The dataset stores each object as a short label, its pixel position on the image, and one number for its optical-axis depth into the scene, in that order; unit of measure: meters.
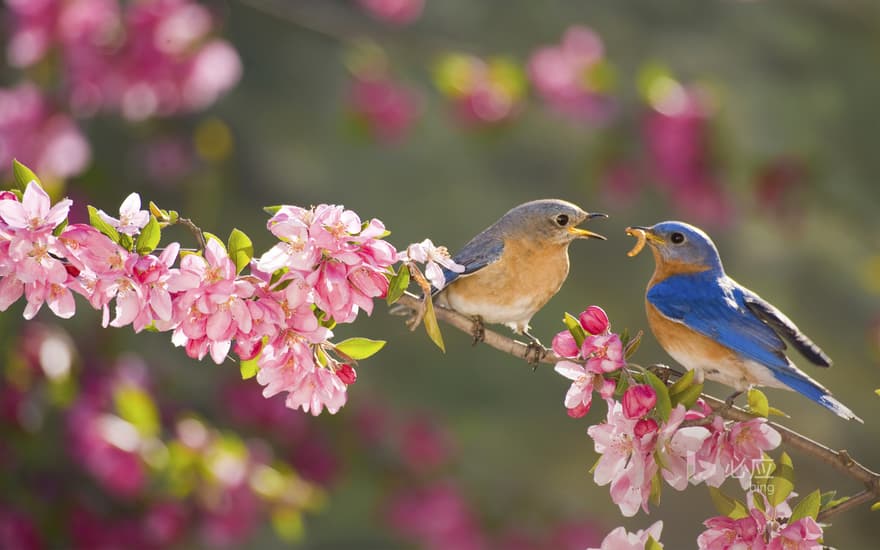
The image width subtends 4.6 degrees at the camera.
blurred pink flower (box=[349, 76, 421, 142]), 6.91
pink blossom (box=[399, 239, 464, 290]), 4.72
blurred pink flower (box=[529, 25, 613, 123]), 6.66
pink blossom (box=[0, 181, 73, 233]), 4.70
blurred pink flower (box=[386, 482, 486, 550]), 7.01
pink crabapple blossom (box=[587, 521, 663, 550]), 4.74
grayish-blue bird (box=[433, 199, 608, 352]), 4.88
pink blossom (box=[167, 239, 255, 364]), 4.70
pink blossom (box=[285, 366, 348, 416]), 4.73
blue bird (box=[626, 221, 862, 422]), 4.77
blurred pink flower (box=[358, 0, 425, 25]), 7.35
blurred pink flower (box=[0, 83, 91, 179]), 6.05
